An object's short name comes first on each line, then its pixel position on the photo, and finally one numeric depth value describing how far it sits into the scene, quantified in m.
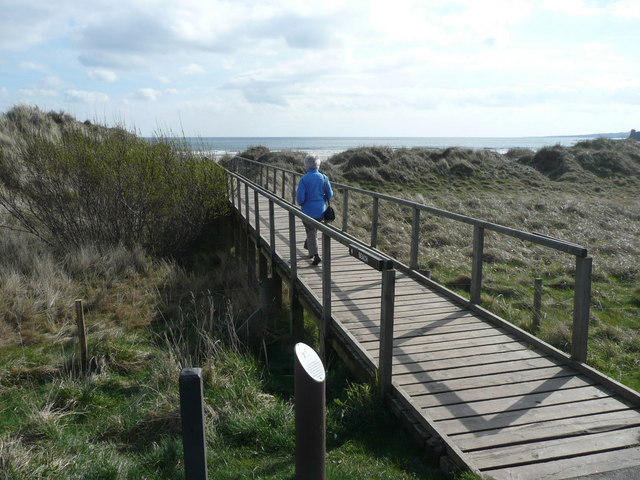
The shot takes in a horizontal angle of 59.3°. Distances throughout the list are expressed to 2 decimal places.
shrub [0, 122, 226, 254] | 11.56
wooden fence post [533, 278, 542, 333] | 8.71
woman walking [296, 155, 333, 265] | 8.06
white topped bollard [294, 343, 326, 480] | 3.09
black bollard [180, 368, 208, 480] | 2.82
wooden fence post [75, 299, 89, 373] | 6.65
